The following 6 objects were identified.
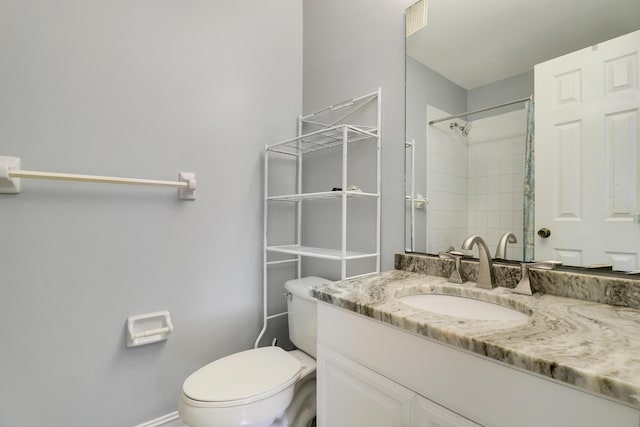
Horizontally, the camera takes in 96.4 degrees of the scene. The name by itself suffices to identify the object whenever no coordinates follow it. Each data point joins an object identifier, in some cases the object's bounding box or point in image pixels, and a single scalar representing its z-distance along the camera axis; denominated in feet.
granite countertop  1.54
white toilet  3.22
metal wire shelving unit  4.33
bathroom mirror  3.01
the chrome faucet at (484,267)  3.16
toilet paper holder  4.13
